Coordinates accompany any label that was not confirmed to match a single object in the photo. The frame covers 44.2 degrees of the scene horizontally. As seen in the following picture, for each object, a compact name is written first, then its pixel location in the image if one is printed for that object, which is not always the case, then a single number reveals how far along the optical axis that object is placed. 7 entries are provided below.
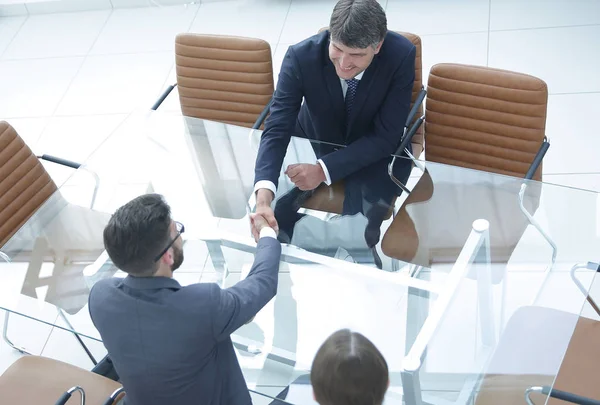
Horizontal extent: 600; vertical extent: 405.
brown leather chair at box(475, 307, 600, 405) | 2.24
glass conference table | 2.33
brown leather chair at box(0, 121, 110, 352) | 2.75
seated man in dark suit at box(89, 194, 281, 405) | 2.10
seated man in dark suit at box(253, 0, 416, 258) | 2.82
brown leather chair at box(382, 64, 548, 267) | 2.68
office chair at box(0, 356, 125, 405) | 2.66
